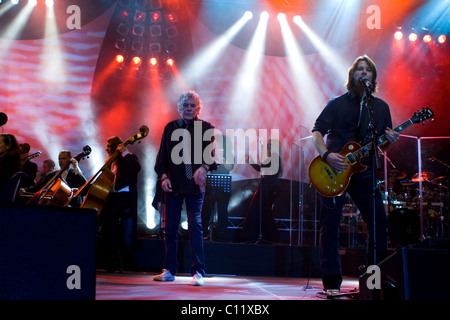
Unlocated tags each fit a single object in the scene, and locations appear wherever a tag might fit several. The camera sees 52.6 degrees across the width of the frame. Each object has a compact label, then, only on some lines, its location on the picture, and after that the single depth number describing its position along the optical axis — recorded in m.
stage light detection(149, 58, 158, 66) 9.48
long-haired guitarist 3.40
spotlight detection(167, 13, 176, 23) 9.41
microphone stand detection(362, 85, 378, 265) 3.08
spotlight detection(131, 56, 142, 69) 9.37
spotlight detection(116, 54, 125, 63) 9.28
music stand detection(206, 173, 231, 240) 7.85
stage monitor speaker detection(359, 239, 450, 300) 1.87
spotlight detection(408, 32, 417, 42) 9.26
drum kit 8.54
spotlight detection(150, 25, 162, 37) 9.49
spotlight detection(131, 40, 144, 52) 9.39
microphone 3.16
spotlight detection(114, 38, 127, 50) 9.30
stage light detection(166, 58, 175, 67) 9.55
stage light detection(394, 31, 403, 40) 9.28
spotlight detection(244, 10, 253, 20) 9.60
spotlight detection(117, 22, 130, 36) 9.26
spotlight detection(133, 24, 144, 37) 9.38
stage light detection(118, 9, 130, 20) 9.24
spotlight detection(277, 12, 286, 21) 9.59
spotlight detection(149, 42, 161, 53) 9.48
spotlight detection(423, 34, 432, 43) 9.19
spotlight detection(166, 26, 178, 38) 9.53
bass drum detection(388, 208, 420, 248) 7.76
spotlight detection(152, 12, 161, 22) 9.31
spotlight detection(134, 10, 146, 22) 9.30
